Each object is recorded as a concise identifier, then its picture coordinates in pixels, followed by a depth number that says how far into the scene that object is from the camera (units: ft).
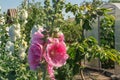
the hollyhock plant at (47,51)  2.13
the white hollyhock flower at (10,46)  5.90
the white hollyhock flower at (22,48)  5.04
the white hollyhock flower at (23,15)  5.89
